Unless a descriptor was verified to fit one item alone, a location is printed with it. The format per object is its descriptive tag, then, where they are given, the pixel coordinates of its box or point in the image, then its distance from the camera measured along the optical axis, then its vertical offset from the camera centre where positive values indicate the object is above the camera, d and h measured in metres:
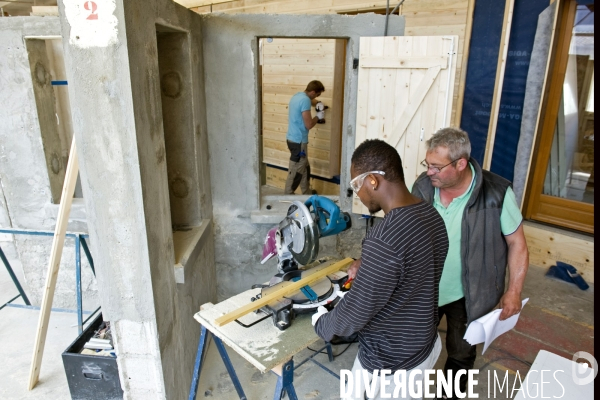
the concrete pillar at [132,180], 1.91 -0.46
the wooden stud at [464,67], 4.73 +0.25
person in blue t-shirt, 5.68 -0.60
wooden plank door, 3.35 -0.02
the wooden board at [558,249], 4.53 -1.75
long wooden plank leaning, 2.78 -1.22
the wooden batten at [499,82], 4.51 +0.07
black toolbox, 2.71 -1.86
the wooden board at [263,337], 1.91 -1.20
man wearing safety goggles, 1.51 -0.68
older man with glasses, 2.29 -0.75
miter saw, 2.16 -0.91
